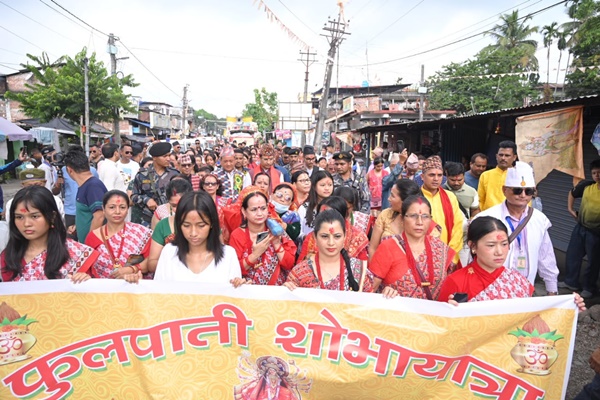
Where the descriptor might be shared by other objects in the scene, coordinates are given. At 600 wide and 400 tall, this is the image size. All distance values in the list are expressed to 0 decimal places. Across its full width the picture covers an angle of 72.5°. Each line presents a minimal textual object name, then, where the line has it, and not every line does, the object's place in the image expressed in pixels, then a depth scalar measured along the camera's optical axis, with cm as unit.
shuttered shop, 669
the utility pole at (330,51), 2033
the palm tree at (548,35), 2969
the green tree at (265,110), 5969
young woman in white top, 258
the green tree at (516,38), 3300
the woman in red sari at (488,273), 244
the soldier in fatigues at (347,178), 548
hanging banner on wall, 525
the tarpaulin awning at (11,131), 1099
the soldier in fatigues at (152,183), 487
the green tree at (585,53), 1955
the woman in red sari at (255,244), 300
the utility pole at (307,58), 3331
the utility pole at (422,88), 2075
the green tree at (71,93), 1952
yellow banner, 231
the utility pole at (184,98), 5187
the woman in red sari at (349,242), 308
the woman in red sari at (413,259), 269
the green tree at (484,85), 2655
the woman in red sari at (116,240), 298
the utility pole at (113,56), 2005
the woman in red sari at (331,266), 258
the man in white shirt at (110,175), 585
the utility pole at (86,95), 1766
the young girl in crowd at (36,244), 249
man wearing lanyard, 299
